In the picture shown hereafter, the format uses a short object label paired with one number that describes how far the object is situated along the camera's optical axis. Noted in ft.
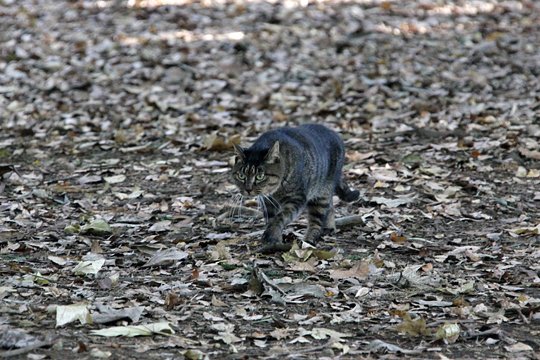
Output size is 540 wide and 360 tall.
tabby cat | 47.60
